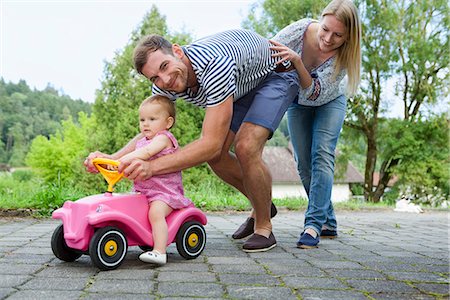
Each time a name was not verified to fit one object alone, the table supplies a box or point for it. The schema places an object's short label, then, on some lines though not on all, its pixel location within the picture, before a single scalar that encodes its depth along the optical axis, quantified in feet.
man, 9.05
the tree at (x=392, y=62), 67.82
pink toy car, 8.32
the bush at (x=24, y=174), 140.36
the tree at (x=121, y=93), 77.64
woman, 10.89
